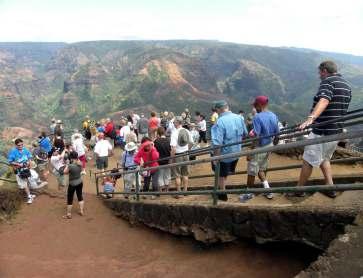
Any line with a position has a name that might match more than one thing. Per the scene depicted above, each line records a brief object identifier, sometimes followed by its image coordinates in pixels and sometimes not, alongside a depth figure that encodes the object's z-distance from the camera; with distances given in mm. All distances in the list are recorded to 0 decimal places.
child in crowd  10445
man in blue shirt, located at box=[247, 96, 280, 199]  5945
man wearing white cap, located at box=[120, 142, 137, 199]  9734
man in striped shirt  4797
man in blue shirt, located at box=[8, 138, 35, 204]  9839
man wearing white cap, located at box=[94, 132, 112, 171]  11719
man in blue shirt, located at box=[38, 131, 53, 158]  12852
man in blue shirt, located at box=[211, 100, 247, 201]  6195
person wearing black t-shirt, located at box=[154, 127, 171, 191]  8516
